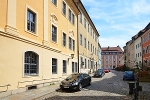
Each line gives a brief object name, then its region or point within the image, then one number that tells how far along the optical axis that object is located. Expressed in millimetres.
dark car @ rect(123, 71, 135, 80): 16596
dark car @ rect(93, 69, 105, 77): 20411
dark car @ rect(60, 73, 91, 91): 9470
